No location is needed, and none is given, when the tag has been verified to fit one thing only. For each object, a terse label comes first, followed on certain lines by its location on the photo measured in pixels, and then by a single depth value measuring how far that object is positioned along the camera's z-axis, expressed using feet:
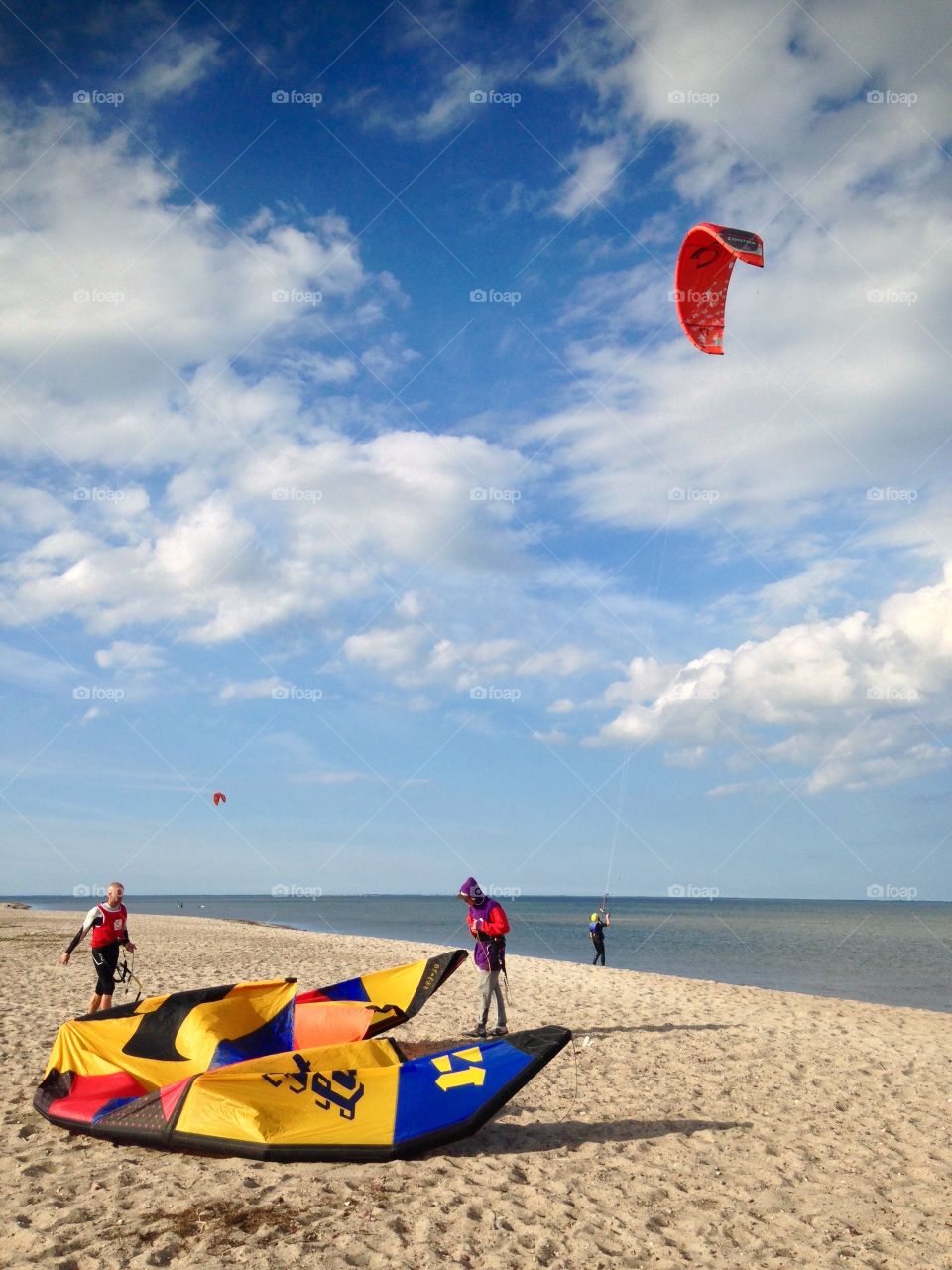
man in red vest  29.32
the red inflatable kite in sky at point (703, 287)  44.83
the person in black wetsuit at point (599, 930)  68.22
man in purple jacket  29.60
